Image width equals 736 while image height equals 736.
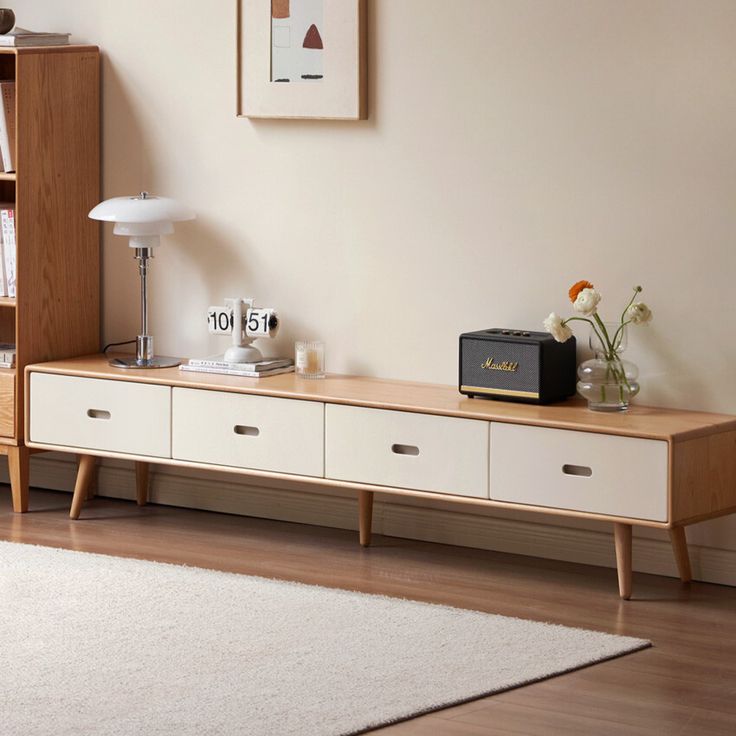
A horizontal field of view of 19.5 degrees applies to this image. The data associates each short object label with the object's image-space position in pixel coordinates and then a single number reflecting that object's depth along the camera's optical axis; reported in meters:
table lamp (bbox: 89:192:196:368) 6.26
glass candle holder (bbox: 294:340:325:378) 6.12
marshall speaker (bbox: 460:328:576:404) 5.51
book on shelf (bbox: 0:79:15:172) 6.52
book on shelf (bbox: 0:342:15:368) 6.62
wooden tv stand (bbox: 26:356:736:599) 5.16
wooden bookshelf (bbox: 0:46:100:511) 6.42
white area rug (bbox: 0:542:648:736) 4.11
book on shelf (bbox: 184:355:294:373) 6.21
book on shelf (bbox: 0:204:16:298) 6.55
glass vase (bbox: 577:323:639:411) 5.44
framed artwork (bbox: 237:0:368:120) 6.05
